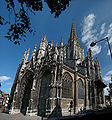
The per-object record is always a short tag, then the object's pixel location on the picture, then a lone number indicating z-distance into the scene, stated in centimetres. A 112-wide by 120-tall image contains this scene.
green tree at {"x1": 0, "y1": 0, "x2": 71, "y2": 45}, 462
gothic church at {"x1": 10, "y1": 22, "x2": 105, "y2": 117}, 1512
